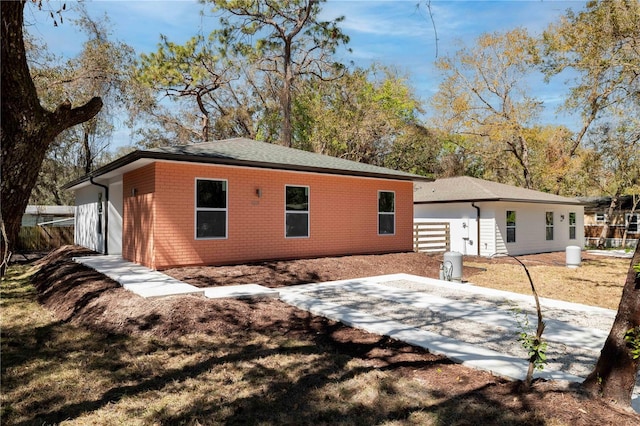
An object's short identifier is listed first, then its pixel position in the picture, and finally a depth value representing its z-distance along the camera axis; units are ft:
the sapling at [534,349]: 11.53
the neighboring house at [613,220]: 90.94
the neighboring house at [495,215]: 57.72
